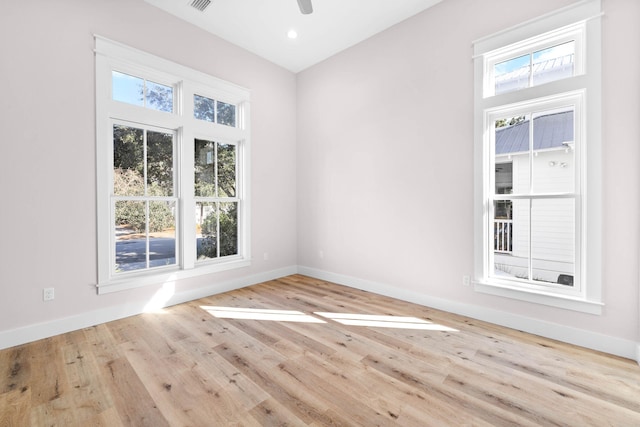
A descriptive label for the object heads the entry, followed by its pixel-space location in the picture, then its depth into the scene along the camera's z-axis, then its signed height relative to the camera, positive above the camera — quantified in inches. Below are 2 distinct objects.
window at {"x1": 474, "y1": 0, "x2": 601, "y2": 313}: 94.9 +19.6
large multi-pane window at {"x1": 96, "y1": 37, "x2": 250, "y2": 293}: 118.8 +20.5
